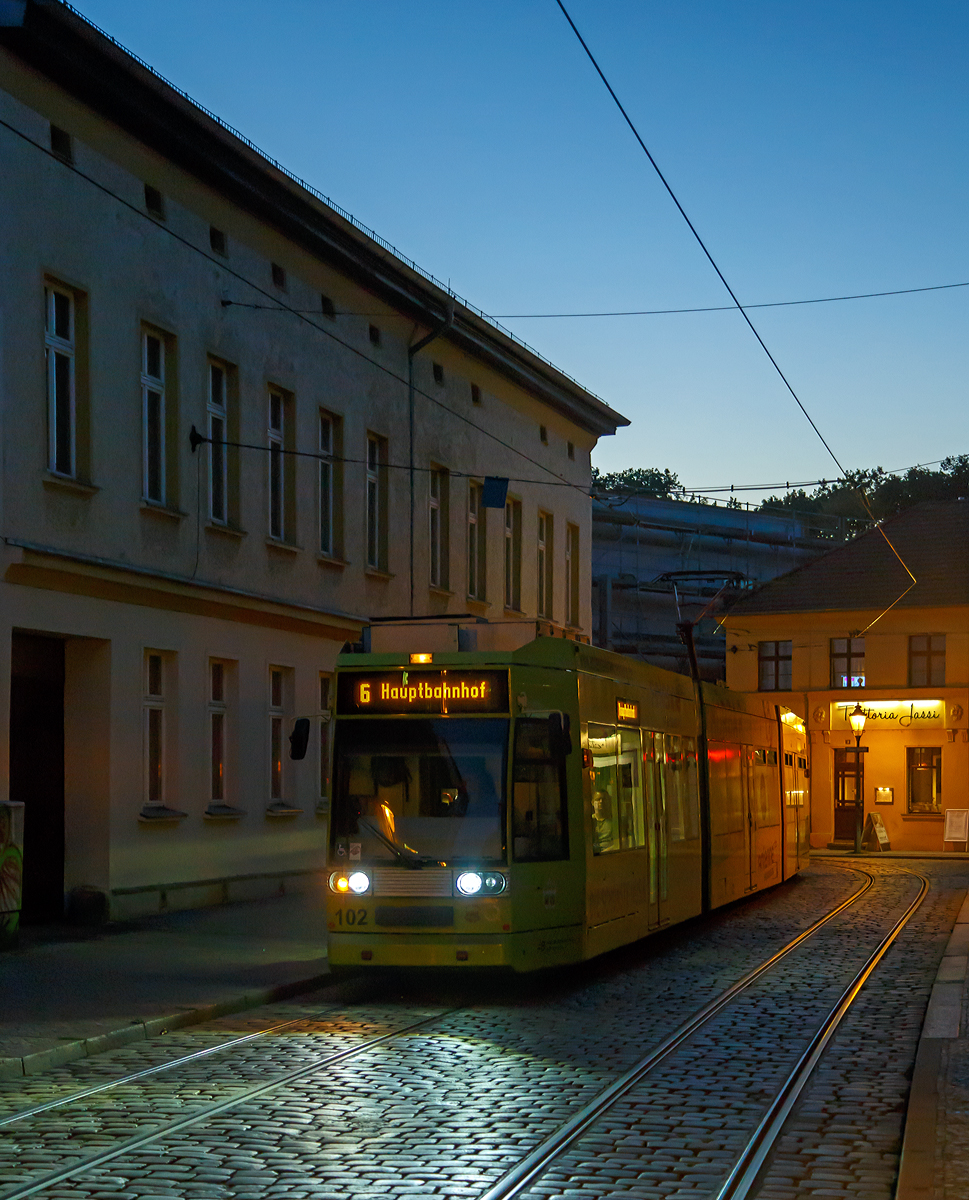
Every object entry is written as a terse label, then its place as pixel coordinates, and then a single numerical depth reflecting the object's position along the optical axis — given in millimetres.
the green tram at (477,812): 12578
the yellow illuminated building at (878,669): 46000
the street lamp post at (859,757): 41719
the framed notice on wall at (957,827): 42094
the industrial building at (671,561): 58938
